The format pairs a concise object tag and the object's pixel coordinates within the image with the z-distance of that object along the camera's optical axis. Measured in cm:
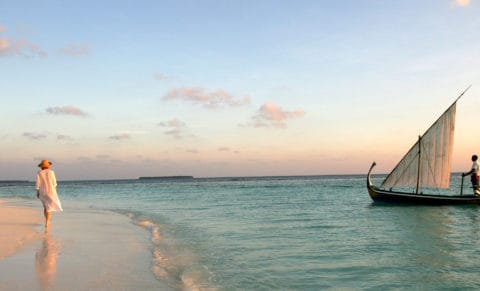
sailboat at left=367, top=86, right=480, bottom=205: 2709
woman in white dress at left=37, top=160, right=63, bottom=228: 1233
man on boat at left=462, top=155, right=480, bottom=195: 2624
